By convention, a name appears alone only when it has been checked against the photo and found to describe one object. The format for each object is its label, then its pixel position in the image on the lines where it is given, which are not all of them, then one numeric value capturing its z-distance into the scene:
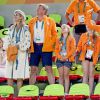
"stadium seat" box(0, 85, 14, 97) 17.58
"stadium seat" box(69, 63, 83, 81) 19.10
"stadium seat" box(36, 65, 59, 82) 18.86
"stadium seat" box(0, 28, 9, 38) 21.96
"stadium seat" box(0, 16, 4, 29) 23.78
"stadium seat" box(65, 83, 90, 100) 15.91
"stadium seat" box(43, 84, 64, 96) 16.89
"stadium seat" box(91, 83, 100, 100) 15.52
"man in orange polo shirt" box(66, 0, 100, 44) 20.44
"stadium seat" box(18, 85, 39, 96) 17.31
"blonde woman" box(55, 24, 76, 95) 18.28
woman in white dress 18.44
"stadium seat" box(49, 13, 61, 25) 23.12
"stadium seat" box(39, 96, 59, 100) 15.79
